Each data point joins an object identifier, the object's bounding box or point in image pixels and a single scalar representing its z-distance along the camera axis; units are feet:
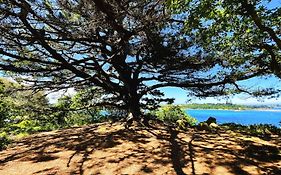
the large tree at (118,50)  10.97
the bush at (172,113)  26.57
